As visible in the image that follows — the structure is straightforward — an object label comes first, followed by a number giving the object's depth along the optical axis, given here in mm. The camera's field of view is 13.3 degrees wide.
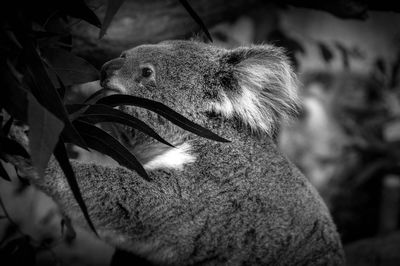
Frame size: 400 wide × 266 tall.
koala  1741
